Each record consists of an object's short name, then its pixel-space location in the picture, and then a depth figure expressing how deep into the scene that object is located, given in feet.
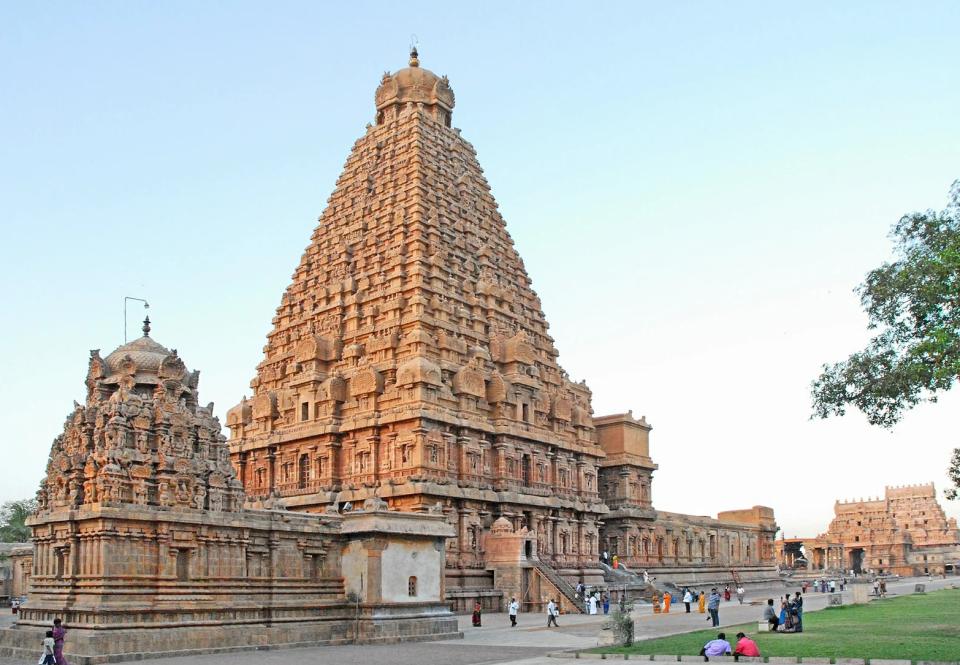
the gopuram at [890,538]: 375.66
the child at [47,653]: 77.86
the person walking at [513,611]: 125.59
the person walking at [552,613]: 122.72
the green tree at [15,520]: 281.33
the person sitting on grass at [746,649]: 73.20
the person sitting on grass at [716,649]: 75.25
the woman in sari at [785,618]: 98.17
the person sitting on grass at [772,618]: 98.31
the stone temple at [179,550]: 90.89
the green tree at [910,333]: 74.38
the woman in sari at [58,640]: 79.10
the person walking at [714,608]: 115.65
